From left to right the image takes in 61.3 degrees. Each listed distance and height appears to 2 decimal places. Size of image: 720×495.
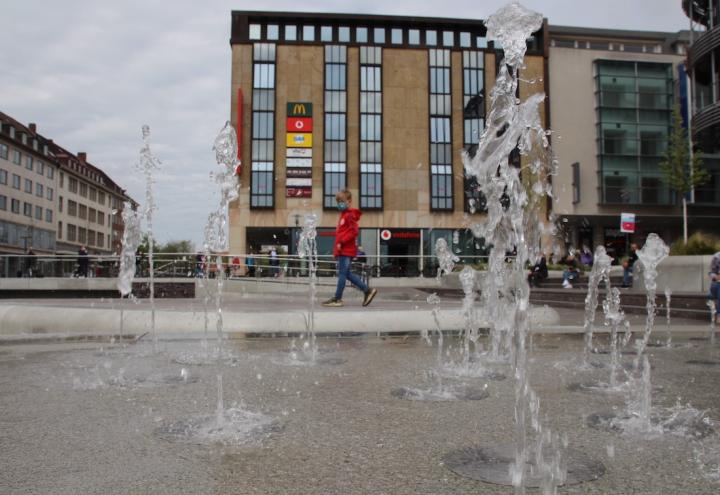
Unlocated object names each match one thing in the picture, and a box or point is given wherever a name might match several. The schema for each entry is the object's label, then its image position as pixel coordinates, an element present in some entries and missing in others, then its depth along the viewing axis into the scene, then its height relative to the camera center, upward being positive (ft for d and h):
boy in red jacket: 33.73 +1.45
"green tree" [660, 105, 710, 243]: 105.88 +18.50
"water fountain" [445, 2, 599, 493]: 8.03 +1.31
